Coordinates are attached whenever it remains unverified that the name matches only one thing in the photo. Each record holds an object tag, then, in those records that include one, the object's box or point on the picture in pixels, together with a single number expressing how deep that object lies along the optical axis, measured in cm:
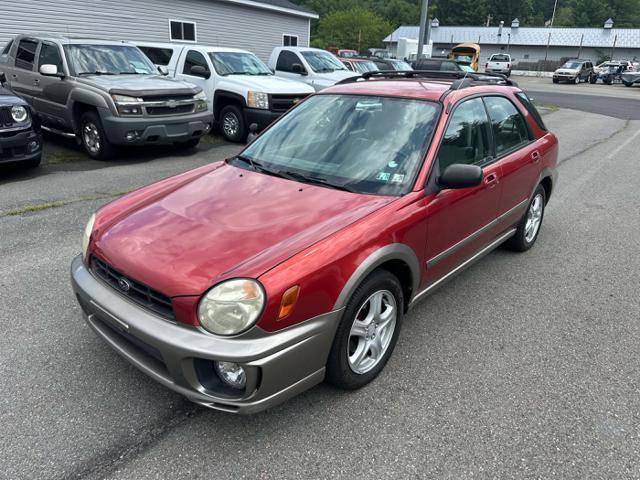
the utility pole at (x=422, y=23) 1891
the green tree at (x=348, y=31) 5047
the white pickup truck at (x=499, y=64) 4361
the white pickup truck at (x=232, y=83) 977
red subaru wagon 221
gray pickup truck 763
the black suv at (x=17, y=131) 641
